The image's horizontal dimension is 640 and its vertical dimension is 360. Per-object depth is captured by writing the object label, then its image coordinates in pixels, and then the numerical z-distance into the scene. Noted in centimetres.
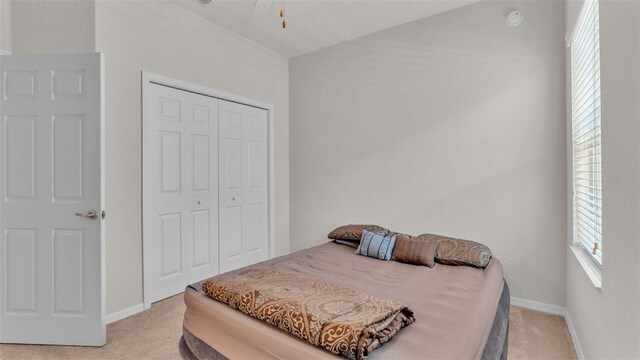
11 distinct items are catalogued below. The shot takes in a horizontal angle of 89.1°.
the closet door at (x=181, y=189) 298
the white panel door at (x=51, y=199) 226
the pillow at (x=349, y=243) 313
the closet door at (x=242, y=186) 367
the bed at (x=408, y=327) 137
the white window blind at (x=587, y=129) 186
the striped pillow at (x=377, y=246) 272
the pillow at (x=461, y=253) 248
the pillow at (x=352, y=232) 310
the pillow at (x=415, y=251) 254
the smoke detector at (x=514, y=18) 287
